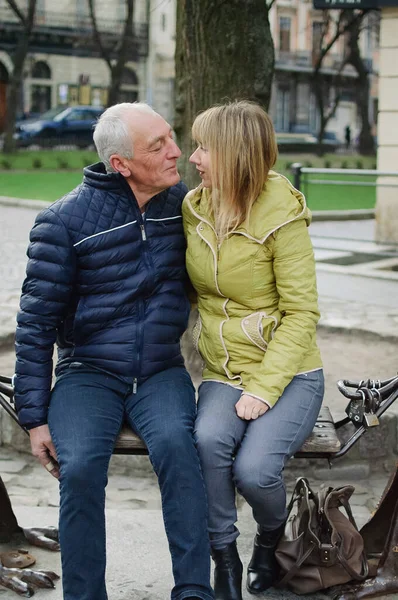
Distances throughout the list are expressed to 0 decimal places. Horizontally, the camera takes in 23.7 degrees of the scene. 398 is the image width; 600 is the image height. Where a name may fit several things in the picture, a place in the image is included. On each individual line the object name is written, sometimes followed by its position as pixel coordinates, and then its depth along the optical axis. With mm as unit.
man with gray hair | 3012
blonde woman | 3080
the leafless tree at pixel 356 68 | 32156
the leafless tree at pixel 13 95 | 32156
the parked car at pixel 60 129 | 37531
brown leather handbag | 3156
